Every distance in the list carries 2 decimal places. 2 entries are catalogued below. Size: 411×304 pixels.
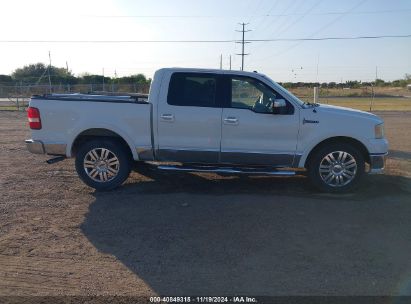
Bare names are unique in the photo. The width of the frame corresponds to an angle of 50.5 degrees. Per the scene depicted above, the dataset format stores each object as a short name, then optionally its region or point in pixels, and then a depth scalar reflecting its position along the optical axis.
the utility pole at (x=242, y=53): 58.95
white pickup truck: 6.91
